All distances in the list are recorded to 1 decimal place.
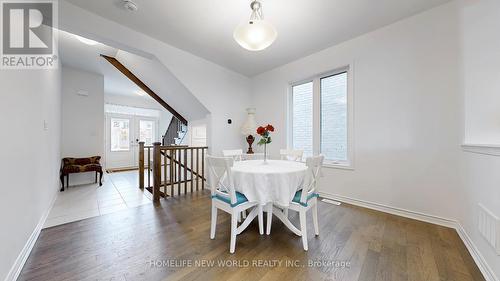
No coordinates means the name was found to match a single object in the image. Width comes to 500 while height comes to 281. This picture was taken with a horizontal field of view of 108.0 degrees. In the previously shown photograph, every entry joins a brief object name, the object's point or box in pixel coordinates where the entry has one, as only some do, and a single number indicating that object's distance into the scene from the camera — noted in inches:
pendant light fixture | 69.1
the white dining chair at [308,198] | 67.9
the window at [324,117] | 122.0
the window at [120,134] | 252.8
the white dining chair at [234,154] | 113.0
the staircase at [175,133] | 211.4
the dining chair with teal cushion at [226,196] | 67.3
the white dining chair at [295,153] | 113.9
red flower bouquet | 88.7
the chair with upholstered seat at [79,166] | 148.9
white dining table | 68.9
